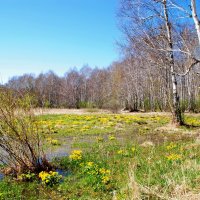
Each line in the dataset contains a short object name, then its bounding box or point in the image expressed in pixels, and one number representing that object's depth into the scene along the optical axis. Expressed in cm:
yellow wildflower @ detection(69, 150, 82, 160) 814
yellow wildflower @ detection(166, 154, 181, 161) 730
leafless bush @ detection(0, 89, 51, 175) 668
